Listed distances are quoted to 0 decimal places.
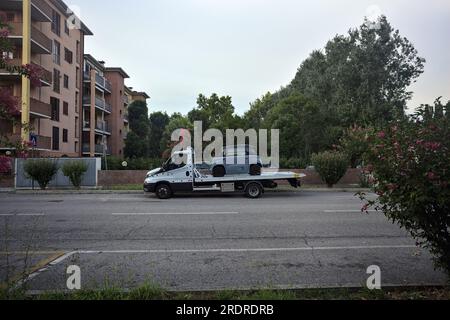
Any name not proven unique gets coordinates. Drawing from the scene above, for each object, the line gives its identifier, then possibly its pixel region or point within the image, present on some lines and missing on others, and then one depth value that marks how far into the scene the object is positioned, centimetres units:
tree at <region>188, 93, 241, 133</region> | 4975
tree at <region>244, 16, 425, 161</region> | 4197
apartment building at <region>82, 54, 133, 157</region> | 5328
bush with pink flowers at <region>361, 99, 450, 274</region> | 448
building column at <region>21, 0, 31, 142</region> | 3219
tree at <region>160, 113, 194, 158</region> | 5725
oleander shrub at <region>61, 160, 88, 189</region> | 2247
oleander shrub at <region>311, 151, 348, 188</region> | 2278
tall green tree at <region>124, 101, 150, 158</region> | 6359
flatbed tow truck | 1769
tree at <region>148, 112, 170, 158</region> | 6712
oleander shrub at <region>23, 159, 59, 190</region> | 2209
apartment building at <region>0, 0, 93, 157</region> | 3325
